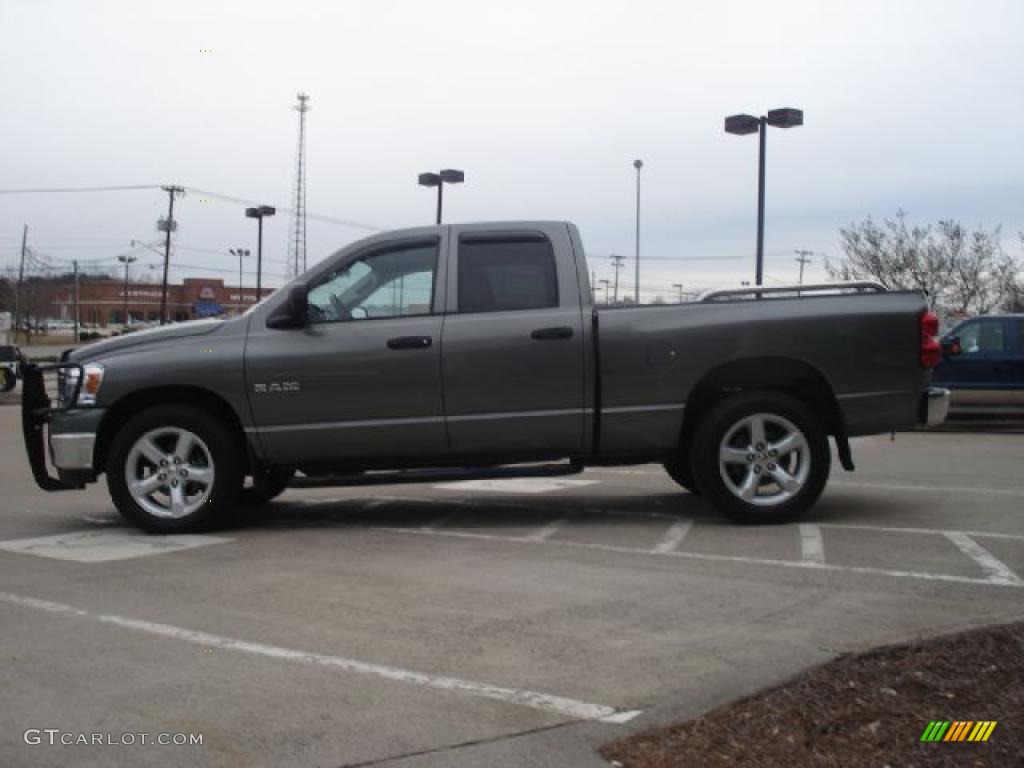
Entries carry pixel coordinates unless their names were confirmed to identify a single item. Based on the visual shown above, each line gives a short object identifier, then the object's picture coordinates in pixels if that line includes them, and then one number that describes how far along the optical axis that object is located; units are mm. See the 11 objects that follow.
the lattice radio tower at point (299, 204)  47812
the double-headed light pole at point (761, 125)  20312
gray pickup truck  7094
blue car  16781
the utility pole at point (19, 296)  84081
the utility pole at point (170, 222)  63500
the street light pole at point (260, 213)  36656
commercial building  98000
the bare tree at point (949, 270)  34844
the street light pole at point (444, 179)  25438
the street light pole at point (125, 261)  90438
